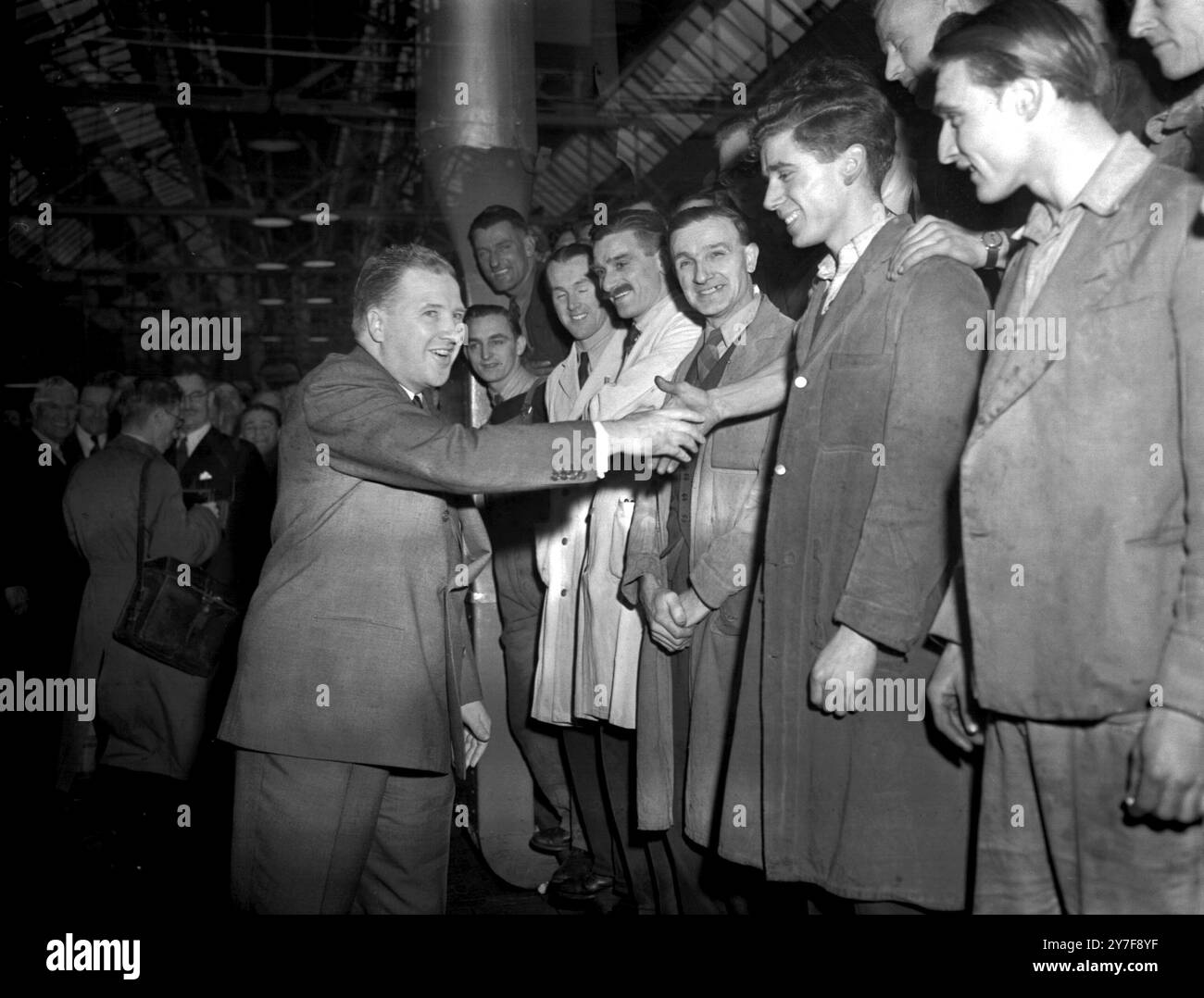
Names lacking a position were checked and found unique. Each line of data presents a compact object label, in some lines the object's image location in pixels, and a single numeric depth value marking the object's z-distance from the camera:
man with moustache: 3.24
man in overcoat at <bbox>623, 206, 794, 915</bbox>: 2.74
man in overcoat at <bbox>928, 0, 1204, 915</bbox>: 1.67
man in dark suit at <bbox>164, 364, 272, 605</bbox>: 4.72
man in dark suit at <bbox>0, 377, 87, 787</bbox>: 4.54
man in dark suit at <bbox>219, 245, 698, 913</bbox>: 2.60
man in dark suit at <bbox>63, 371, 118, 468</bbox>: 5.98
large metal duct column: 3.96
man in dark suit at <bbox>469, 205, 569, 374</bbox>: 4.14
